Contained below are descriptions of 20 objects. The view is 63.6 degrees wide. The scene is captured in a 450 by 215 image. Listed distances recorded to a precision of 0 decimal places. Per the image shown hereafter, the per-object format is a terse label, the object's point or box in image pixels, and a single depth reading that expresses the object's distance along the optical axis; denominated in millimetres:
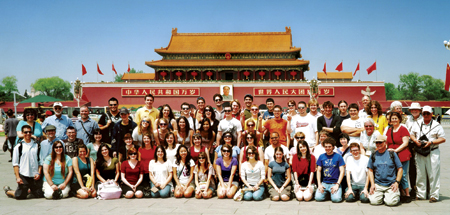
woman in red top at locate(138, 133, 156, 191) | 6023
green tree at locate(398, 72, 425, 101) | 69000
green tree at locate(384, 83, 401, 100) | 81431
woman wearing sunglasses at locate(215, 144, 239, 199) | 5699
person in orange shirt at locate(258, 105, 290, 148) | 6504
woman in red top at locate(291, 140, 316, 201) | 5684
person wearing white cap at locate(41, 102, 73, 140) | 6500
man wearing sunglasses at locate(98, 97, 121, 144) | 6703
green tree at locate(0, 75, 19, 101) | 69212
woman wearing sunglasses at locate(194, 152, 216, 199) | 5797
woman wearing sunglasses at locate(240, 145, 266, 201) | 5680
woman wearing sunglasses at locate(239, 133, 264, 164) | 5934
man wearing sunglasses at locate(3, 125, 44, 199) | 5836
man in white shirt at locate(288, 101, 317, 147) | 6605
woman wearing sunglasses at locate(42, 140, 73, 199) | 5770
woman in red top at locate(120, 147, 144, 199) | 5906
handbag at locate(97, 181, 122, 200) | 5727
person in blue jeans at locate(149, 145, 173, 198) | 5855
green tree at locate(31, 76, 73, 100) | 72250
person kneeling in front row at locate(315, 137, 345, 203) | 5430
